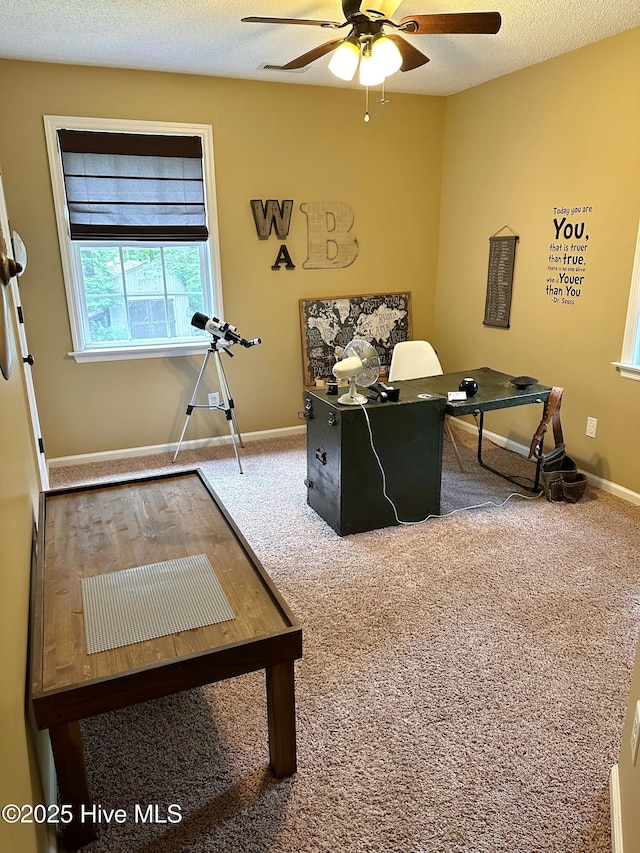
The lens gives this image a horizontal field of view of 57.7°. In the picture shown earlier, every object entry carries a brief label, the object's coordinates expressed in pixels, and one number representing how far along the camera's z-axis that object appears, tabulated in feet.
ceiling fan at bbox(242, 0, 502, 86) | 7.59
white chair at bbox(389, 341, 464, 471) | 13.37
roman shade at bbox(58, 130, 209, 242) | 12.28
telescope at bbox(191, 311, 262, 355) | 12.85
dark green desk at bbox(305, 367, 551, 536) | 9.82
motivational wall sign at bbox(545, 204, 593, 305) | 11.85
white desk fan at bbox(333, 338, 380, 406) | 9.82
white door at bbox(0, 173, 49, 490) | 10.43
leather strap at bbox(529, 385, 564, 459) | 11.28
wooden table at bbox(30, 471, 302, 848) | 4.53
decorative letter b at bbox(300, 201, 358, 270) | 14.55
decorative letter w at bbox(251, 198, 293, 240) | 13.88
